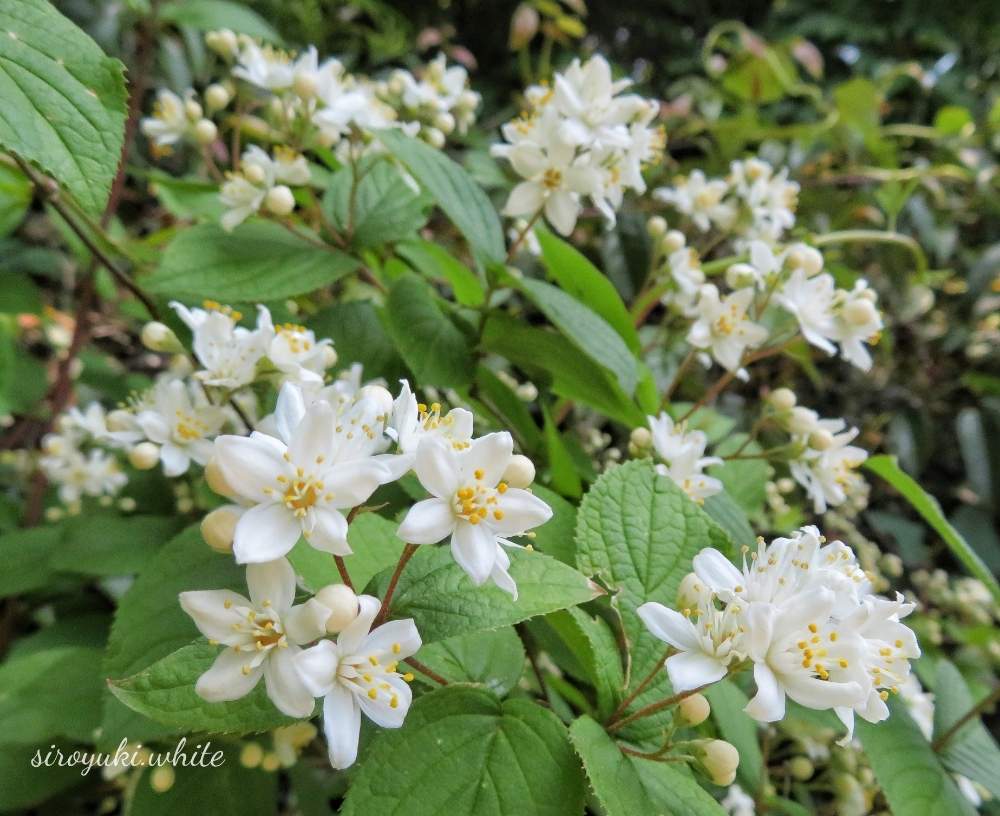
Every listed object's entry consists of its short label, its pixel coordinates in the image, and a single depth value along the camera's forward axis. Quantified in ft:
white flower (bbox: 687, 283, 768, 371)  0.55
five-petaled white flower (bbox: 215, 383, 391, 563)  0.29
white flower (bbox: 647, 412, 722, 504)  0.48
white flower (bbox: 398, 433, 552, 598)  0.30
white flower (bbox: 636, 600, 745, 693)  0.30
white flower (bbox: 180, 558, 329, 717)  0.28
